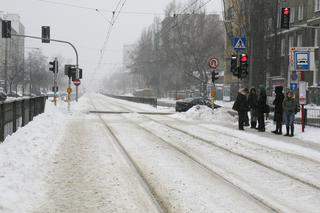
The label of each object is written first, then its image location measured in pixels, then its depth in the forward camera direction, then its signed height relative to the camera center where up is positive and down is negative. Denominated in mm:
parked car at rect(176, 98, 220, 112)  33750 -1093
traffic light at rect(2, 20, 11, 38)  26992 +3844
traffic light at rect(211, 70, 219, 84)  22669 +798
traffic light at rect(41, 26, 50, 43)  30641 +4050
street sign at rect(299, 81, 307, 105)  15750 -28
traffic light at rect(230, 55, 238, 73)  21516 +1367
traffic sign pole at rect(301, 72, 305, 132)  15711 -917
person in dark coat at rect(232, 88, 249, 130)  17688 -584
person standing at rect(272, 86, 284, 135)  15662 -681
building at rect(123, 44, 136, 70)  173925 +14663
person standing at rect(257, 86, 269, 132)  16906 -665
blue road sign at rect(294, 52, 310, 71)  16203 +1185
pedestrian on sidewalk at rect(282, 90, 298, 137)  15120 -652
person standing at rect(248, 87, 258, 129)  17436 -603
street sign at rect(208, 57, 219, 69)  21586 +1405
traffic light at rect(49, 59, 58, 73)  29172 +1404
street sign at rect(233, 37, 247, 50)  20547 +2333
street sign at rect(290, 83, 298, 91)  17177 +213
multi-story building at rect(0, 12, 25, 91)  73619 +11339
